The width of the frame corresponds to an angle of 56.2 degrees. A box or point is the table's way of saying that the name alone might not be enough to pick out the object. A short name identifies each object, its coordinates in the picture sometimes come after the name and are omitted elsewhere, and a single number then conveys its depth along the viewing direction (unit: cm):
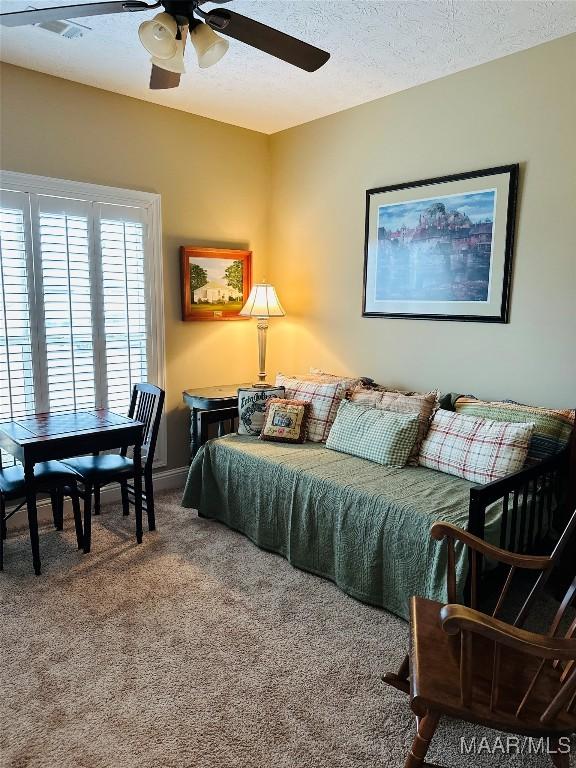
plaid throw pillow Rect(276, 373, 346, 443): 352
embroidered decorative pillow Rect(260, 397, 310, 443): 349
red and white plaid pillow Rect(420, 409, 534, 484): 262
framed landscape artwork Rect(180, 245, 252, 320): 403
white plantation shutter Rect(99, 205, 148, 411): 362
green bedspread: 241
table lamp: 399
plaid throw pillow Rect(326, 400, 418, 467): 302
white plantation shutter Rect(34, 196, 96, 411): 336
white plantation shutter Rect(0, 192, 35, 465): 320
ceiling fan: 182
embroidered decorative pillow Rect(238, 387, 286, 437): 362
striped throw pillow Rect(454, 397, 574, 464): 270
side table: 379
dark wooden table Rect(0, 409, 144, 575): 277
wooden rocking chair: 134
